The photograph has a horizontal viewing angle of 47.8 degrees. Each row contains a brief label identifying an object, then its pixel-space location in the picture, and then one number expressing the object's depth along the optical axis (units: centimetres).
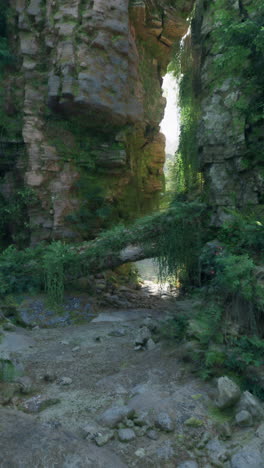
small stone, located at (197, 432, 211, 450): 323
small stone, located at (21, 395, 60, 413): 389
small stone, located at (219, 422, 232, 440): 334
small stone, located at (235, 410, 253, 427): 341
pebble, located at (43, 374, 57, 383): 471
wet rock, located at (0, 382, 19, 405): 391
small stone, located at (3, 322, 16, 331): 683
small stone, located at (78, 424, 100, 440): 328
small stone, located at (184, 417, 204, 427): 349
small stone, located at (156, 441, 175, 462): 309
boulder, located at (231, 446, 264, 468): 294
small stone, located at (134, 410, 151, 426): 351
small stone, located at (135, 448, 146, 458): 310
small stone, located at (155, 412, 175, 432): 342
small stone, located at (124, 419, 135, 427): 348
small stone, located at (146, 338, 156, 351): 568
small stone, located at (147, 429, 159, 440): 335
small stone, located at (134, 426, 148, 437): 339
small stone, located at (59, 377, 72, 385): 462
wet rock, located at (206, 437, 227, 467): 307
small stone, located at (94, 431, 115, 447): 319
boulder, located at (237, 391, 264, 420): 352
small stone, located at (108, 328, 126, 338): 687
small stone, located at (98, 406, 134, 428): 351
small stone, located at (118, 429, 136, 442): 330
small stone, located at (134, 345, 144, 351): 575
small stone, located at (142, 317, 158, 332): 657
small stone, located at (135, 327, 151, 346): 586
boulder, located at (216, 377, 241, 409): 365
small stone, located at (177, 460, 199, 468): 298
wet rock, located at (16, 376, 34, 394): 423
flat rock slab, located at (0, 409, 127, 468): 280
